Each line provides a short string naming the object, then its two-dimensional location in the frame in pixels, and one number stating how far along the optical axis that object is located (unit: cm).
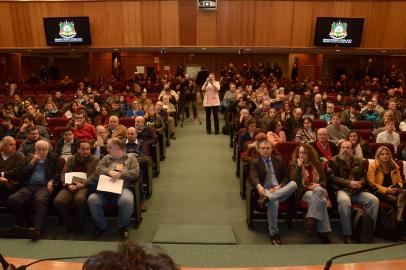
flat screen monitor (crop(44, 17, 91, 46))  1235
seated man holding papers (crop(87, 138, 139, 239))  436
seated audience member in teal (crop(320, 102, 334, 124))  760
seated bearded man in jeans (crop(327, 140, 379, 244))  434
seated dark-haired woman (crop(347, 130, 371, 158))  525
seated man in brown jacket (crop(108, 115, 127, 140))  588
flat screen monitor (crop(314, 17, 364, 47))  1202
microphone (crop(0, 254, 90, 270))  201
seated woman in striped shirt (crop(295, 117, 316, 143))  619
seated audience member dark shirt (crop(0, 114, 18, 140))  651
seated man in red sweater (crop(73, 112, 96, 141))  631
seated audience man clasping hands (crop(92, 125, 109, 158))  535
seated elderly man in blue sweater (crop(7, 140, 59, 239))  438
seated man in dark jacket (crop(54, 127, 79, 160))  557
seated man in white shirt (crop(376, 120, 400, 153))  601
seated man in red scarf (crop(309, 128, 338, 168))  526
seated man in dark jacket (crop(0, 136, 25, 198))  461
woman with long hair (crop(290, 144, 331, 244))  426
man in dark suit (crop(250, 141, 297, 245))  432
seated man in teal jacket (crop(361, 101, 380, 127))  796
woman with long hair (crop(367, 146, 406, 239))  449
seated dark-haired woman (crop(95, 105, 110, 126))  756
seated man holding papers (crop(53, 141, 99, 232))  442
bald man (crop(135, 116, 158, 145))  614
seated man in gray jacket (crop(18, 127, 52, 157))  545
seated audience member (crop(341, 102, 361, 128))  711
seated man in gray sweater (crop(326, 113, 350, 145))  630
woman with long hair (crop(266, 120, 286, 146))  593
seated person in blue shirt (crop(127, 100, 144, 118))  815
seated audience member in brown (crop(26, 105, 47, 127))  679
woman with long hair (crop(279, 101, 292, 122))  744
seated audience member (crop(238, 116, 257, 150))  608
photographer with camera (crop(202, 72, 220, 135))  921
